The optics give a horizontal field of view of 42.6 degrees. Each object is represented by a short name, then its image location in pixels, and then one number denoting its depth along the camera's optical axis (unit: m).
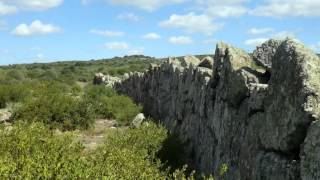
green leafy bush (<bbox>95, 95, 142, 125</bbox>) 20.09
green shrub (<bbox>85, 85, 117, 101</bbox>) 24.75
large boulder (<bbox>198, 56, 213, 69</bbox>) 13.43
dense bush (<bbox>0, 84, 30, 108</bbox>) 22.89
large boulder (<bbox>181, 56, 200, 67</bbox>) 16.55
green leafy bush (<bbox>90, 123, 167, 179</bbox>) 7.38
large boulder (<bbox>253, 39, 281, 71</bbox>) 8.83
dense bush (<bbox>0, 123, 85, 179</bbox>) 6.61
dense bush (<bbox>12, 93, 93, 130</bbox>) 17.85
